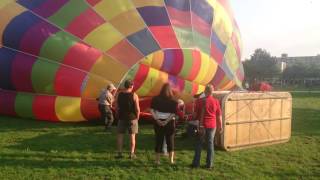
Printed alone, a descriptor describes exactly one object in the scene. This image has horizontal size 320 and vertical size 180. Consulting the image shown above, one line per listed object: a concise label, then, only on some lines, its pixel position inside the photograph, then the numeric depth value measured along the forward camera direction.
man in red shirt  5.91
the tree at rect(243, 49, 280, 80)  65.94
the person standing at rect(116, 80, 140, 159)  6.19
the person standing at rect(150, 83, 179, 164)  5.94
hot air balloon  8.35
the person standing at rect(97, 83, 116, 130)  8.05
